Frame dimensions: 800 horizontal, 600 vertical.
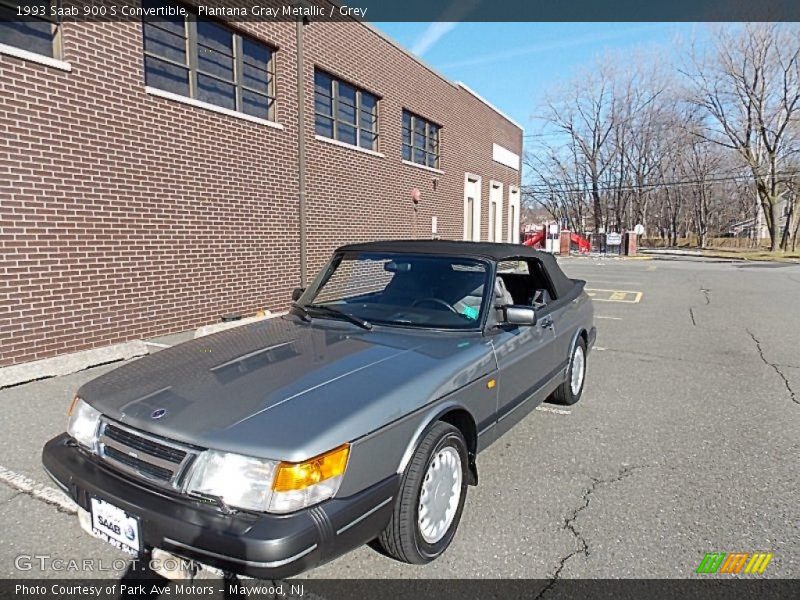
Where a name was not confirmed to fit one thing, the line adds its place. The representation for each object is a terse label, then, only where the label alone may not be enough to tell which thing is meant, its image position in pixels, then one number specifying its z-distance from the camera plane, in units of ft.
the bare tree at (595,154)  164.35
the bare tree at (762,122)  111.55
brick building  18.34
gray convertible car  6.05
